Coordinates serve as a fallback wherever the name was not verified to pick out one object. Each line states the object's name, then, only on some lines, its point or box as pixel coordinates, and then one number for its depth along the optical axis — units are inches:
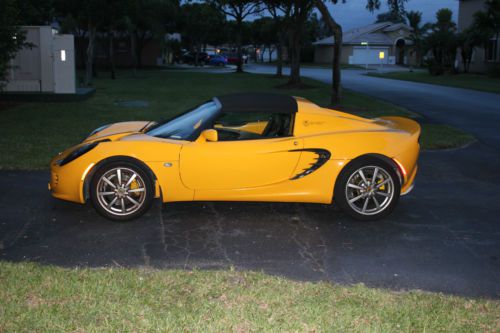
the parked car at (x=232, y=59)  3005.4
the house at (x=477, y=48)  1819.5
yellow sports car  236.8
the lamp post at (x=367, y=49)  3011.8
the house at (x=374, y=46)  3088.1
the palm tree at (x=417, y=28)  2217.5
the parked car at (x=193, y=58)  2838.1
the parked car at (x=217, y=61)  2792.8
